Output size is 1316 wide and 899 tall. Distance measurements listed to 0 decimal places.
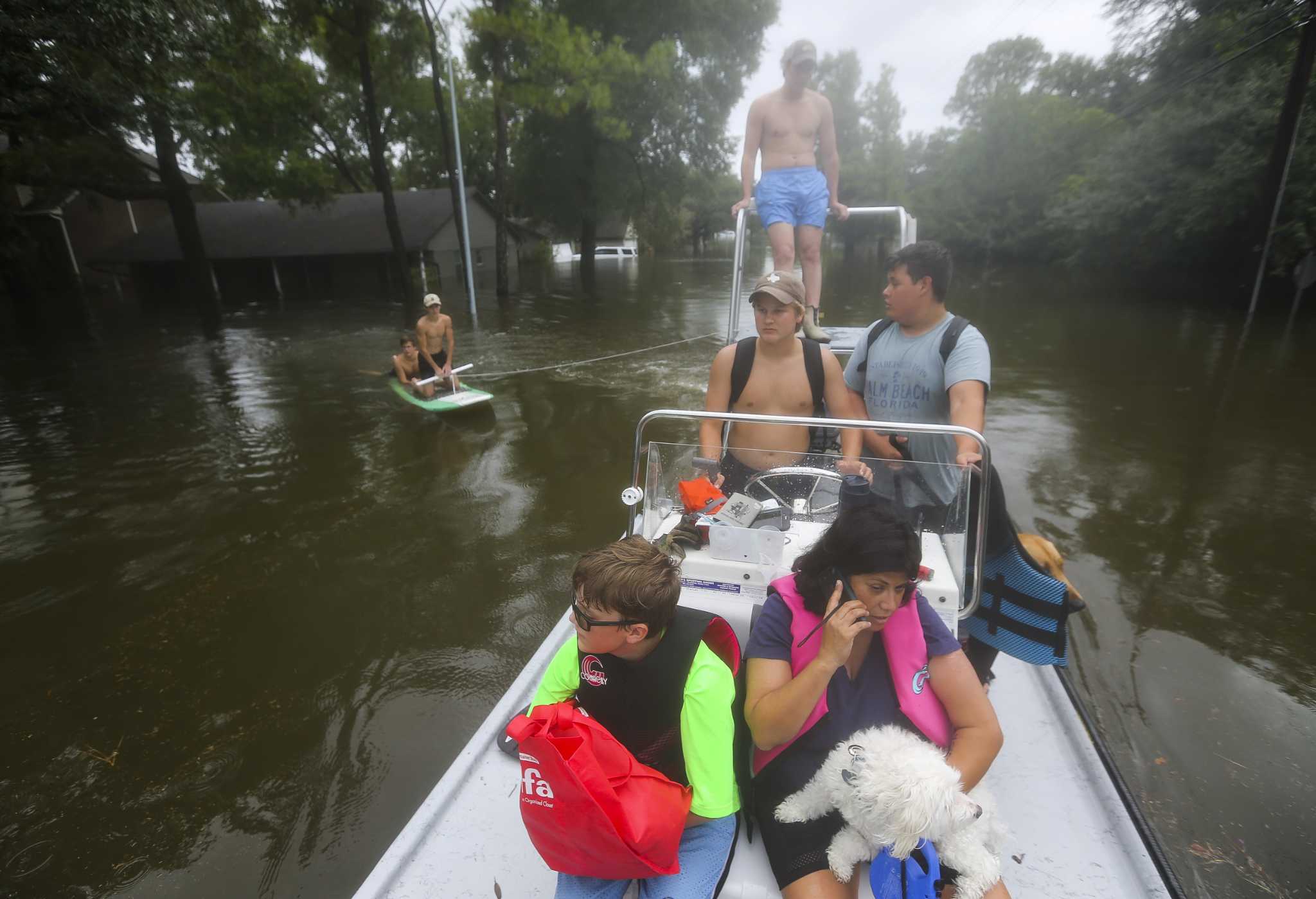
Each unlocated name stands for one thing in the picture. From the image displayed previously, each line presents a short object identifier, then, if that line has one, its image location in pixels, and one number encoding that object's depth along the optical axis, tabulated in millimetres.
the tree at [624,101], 20156
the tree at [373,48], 16922
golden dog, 2594
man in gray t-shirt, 2848
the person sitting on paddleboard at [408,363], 9977
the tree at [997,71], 48875
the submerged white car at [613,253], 49812
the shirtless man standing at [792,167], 5328
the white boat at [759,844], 1883
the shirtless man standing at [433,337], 10133
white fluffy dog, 1488
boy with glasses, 1684
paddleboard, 8633
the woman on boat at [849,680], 1733
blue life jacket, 2320
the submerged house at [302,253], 26984
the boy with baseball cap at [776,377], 3123
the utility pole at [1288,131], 12812
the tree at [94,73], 7359
